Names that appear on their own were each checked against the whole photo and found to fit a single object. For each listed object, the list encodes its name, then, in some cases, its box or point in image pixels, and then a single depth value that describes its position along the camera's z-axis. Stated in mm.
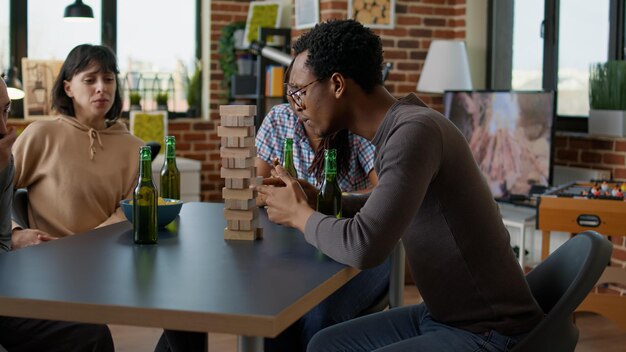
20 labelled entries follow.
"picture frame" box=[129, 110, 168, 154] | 6070
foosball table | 3494
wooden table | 1447
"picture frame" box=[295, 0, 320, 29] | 5488
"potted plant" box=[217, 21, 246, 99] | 6621
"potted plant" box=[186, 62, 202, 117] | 6781
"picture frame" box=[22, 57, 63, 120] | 6051
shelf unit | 6074
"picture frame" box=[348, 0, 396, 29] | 5359
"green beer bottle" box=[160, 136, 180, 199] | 2412
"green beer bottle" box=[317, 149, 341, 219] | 2148
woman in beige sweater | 2930
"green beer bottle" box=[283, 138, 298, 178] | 2541
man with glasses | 1735
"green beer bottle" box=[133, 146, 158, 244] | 2087
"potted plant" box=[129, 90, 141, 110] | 6375
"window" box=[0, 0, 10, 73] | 6125
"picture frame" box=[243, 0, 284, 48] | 6367
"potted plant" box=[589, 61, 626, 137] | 4508
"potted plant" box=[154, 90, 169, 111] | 6551
